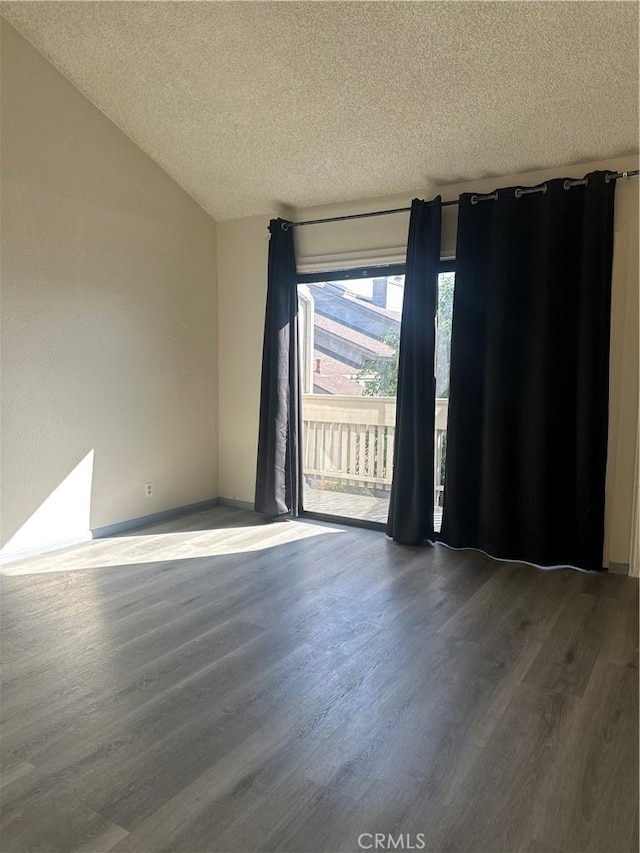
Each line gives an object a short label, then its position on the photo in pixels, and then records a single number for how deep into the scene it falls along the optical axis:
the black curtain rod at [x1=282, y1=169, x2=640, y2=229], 3.27
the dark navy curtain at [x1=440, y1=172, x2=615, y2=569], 3.32
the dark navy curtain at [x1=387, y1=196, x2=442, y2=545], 3.84
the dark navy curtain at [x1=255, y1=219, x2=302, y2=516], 4.48
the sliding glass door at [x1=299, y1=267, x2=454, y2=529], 4.39
